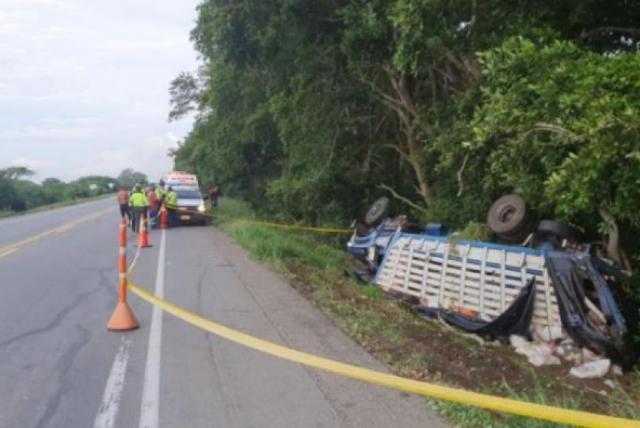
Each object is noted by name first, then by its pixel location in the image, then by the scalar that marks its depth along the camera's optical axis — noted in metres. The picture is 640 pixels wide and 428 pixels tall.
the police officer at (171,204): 25.76
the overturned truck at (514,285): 8.66
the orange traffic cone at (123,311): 7.66
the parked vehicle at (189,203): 26.22
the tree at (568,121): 5.91
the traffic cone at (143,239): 17.62
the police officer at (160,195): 25.82
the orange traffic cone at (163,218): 25.01
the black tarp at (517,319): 9.41
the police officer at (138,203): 21.83
